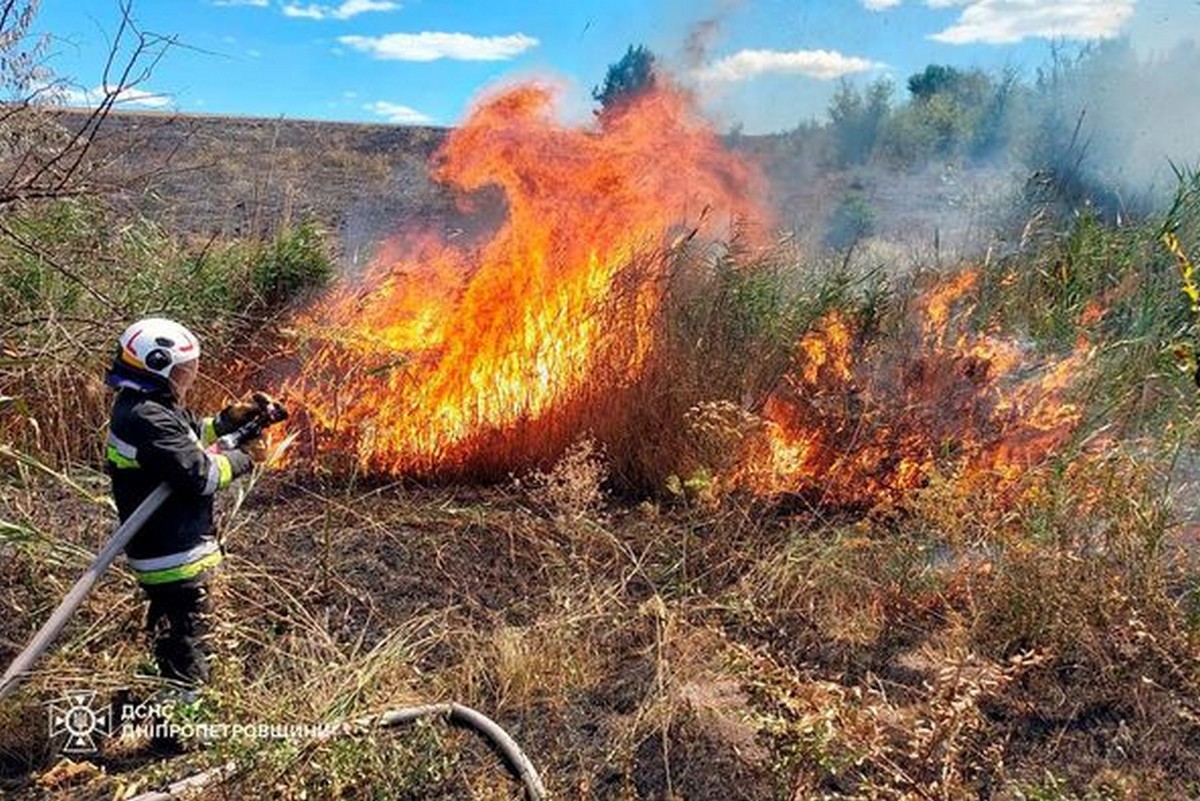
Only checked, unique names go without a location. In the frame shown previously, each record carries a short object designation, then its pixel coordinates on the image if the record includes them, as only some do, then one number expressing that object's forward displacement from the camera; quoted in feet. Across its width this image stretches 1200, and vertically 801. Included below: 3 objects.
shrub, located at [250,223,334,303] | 23.68
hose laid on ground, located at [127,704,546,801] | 8.69
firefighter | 10.23
